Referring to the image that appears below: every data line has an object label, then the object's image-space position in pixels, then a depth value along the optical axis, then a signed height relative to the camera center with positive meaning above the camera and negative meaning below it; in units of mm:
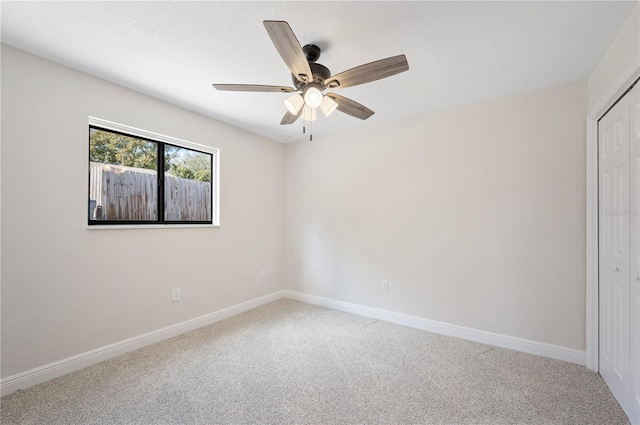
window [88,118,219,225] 2412 +344
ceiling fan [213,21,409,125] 1373 +816
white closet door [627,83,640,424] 1552 -210
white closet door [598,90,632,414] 1711 -263
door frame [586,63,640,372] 2125 -227
